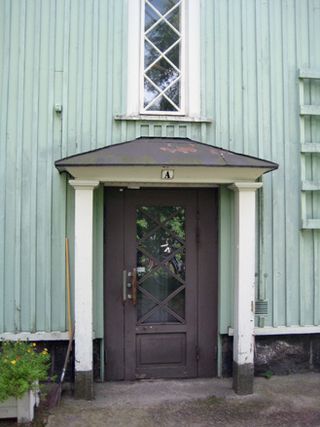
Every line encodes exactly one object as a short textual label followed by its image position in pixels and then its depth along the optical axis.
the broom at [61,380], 4.86
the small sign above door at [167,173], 5.10
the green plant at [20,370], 4.30
